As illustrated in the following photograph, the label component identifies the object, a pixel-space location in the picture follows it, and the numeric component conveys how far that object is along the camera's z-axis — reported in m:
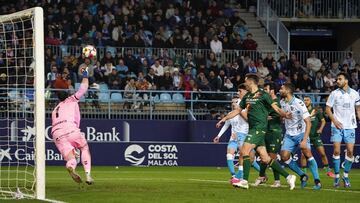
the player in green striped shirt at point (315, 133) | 26.52
